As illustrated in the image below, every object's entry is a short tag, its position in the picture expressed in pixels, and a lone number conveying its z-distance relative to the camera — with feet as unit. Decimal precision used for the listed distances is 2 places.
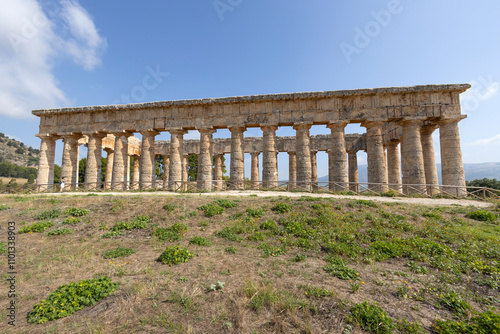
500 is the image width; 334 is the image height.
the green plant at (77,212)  40.68
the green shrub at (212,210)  39.84
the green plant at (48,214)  39.19
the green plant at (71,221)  37.01
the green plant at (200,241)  29.55
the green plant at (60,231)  33.31
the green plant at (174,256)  24.29
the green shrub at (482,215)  36.27
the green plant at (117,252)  26.58
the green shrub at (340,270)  20.80
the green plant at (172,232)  31.87
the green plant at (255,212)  38.83
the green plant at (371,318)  13.85
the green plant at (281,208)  40.29
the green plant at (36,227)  33.94
